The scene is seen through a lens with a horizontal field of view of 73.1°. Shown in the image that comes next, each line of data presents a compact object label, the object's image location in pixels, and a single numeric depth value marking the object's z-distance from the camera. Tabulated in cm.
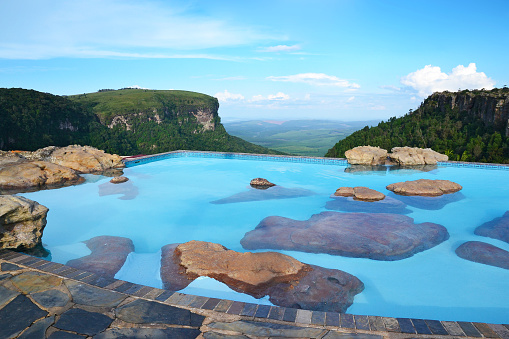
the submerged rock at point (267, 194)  1070
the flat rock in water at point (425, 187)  1084
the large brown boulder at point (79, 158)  1387
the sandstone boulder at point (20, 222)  532
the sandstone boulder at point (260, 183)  1218
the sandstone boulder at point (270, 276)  461
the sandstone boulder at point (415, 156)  1542
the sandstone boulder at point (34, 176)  1085
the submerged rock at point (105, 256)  562
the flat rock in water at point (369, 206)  929
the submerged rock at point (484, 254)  618
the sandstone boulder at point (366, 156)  1570
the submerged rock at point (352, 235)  655
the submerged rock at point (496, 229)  751
